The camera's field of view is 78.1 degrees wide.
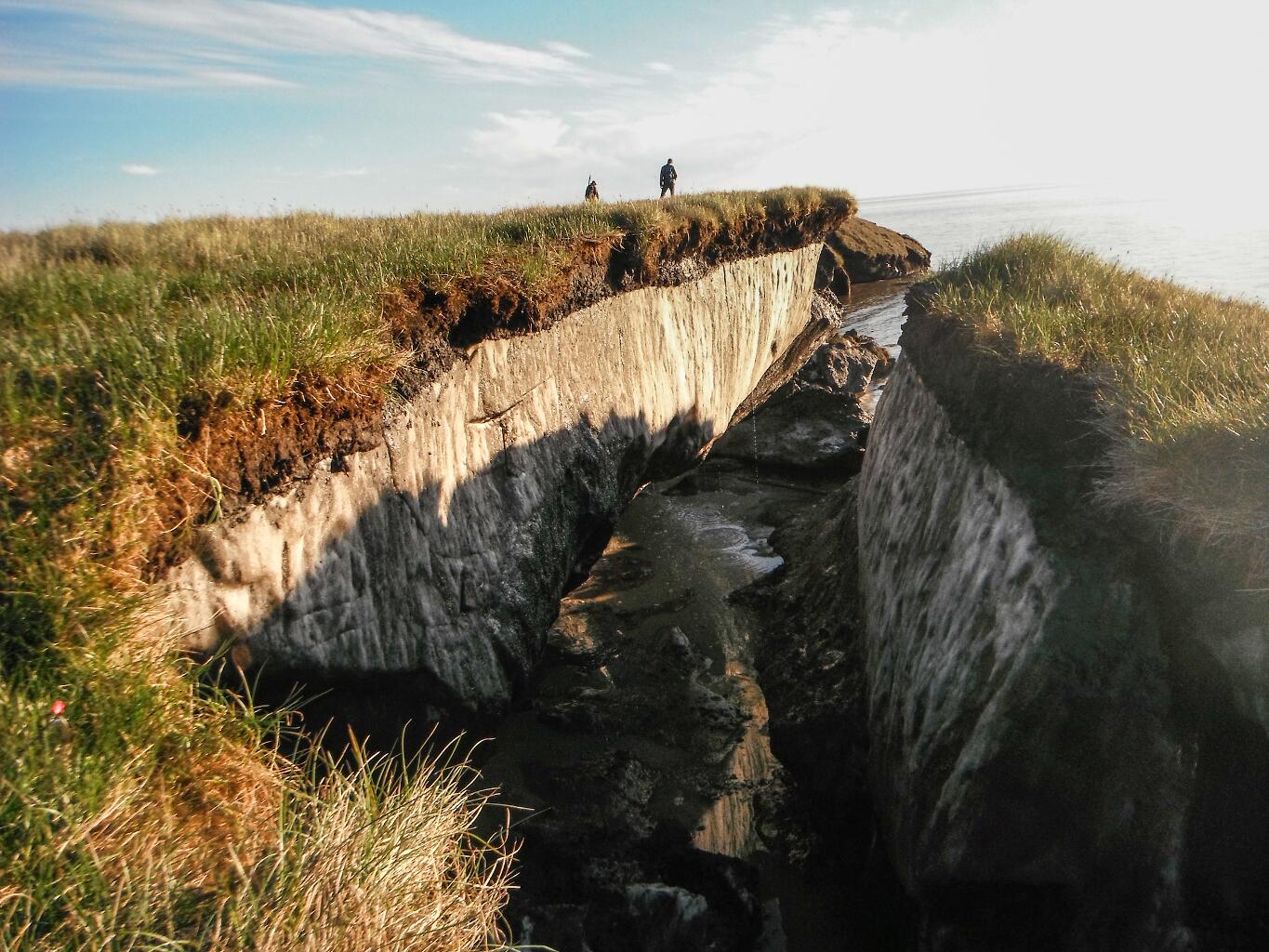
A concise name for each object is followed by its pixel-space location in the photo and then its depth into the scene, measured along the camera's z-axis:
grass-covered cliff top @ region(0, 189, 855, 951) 2.52
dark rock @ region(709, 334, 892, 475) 12.78
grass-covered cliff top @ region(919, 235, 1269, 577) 3.68
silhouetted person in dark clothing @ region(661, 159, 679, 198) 17.75
